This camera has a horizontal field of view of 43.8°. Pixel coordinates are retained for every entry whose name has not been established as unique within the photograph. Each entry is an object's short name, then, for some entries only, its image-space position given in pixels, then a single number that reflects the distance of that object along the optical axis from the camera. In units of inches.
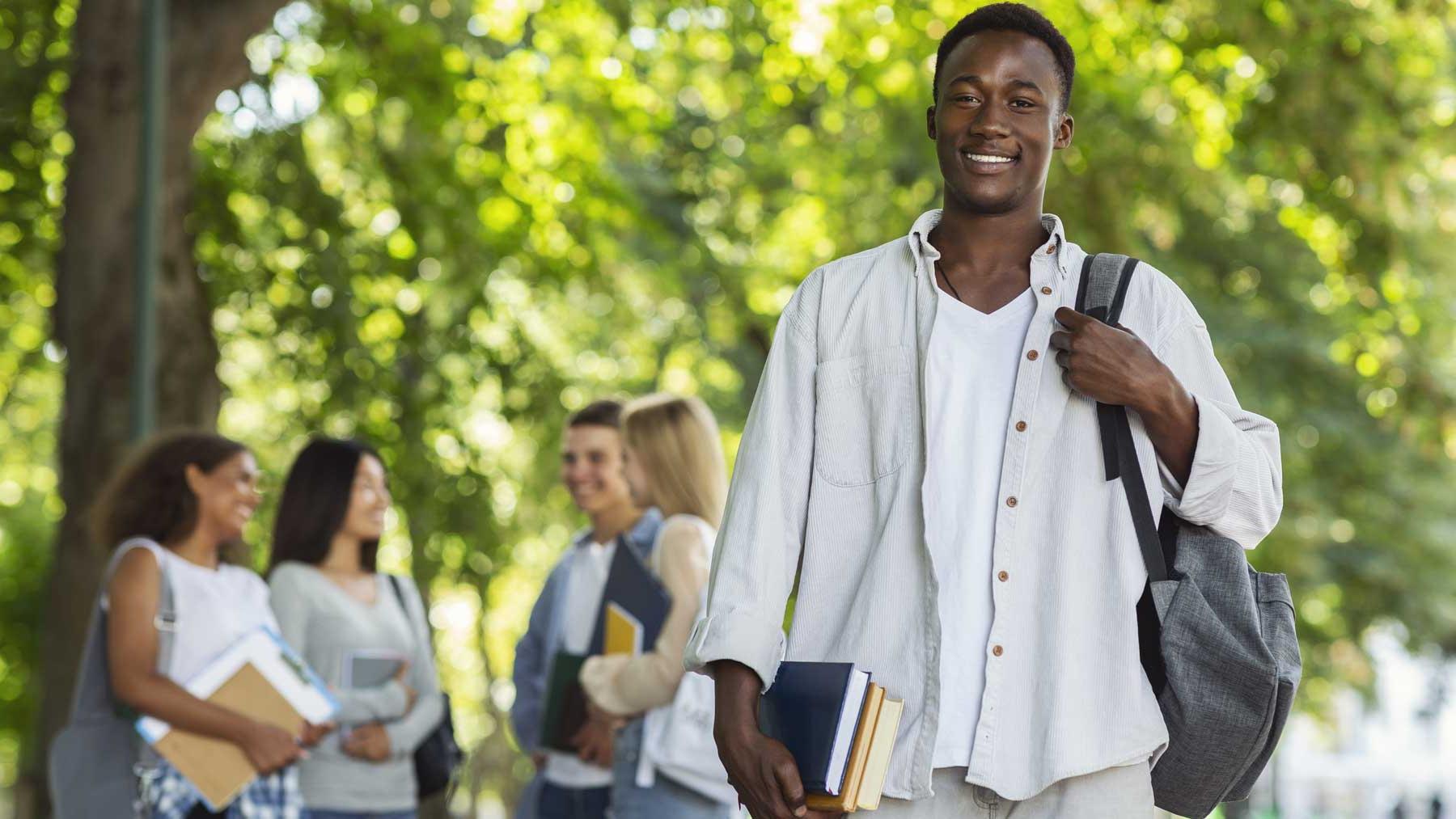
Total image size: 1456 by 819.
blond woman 231.8
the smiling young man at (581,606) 251.4
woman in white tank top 225.6
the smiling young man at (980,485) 117.2
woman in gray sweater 254.4
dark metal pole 370.9
